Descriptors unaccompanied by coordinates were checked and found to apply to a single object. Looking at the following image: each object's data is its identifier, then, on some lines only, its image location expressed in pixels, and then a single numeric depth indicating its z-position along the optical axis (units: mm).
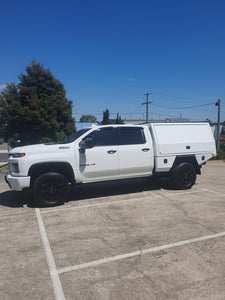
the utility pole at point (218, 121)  22419
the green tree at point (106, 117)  41781
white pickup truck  5043
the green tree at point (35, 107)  17125
